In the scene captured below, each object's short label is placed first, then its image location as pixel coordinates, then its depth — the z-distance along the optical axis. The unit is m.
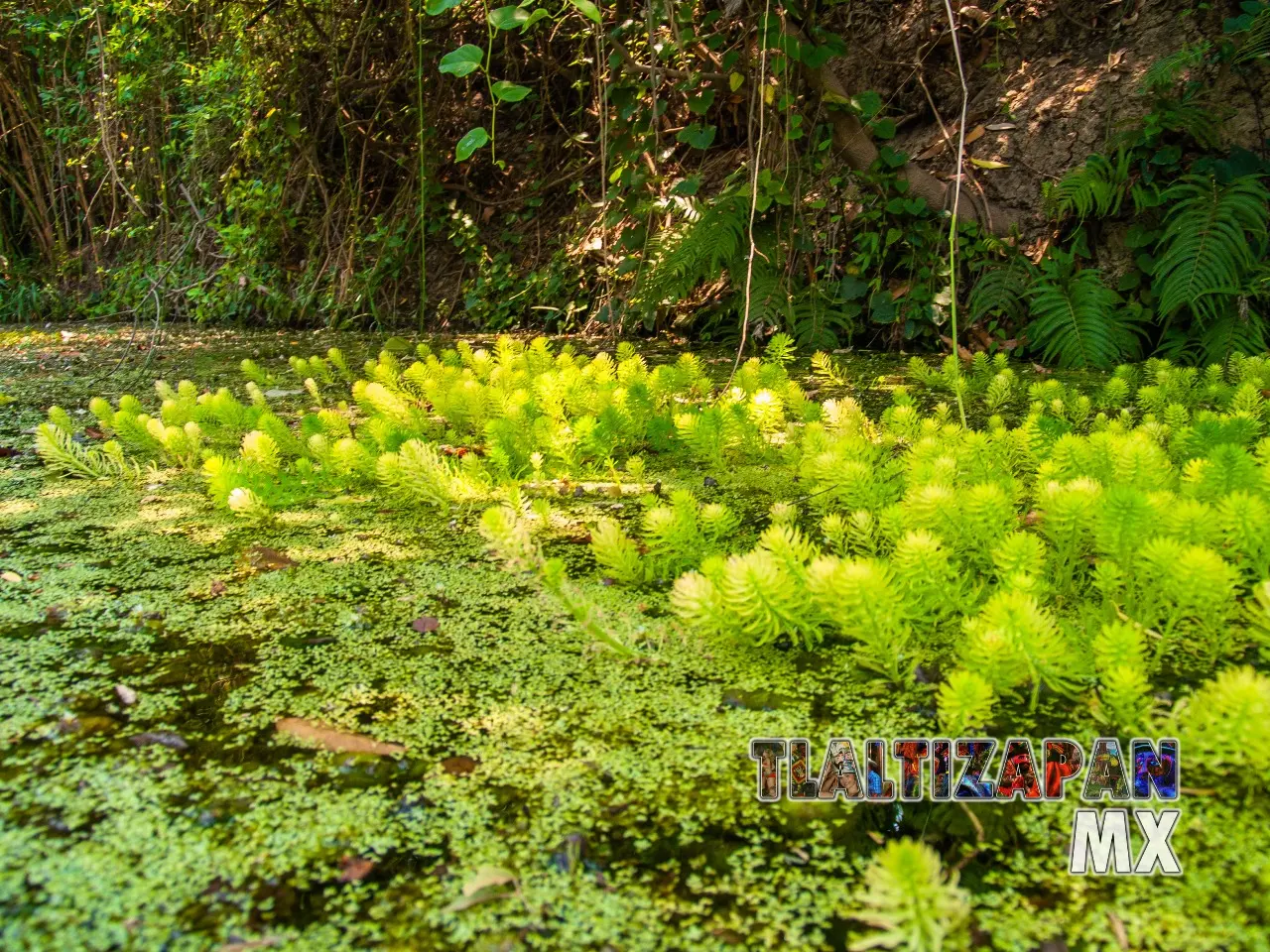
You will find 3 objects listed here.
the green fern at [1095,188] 3.81
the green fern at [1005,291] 4.03
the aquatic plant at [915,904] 0.79
